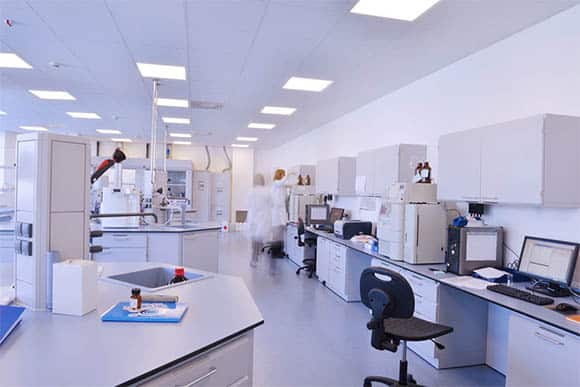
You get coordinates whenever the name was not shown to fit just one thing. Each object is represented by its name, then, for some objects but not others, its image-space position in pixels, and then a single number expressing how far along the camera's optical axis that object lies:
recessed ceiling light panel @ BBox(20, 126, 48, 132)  9.19
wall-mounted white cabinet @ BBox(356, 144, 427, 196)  4.08
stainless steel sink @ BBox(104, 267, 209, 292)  2.20
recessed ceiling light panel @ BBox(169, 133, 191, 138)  9.94
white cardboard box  1.52
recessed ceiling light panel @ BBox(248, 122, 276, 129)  8.12
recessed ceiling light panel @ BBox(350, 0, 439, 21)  2.75
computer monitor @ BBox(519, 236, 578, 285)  2.38
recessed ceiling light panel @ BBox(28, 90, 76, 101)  5.74
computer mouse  2.10
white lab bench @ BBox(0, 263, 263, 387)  1.07
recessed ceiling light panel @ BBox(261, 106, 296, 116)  6.43
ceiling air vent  6.15
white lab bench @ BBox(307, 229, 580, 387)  1.93
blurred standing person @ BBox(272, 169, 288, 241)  7.06
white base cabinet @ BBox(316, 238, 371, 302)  4.70
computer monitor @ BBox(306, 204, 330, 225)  6.52
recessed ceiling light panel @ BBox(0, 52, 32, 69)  4.13
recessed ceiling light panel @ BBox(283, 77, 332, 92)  4.73
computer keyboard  2.23
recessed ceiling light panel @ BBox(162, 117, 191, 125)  7.68
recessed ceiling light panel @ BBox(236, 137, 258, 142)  10.32
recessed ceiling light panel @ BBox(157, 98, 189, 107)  6.02
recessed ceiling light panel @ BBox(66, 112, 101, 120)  7.35
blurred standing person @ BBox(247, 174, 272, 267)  6.65
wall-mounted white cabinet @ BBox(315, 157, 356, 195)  5.73
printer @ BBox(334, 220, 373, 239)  5.06
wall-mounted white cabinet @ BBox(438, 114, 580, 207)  2.38
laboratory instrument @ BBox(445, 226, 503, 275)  2.92
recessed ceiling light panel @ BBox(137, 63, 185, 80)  4.39
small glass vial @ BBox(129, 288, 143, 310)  1.58
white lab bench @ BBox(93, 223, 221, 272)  4.38
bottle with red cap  2.20
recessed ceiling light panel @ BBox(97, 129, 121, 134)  9.48
